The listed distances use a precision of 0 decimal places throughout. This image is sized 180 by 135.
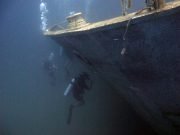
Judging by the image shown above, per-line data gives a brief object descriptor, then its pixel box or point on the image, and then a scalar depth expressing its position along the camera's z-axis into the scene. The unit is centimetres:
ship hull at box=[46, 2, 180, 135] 207
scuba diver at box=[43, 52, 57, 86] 551
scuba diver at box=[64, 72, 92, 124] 439
